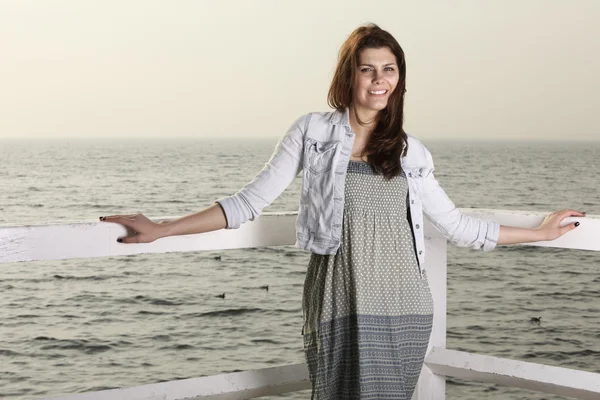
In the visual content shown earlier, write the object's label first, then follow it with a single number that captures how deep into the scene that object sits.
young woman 2.56
